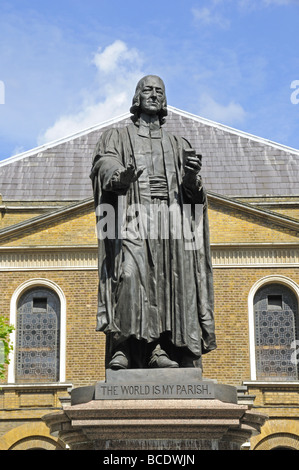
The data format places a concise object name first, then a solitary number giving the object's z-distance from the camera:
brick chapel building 24.31
